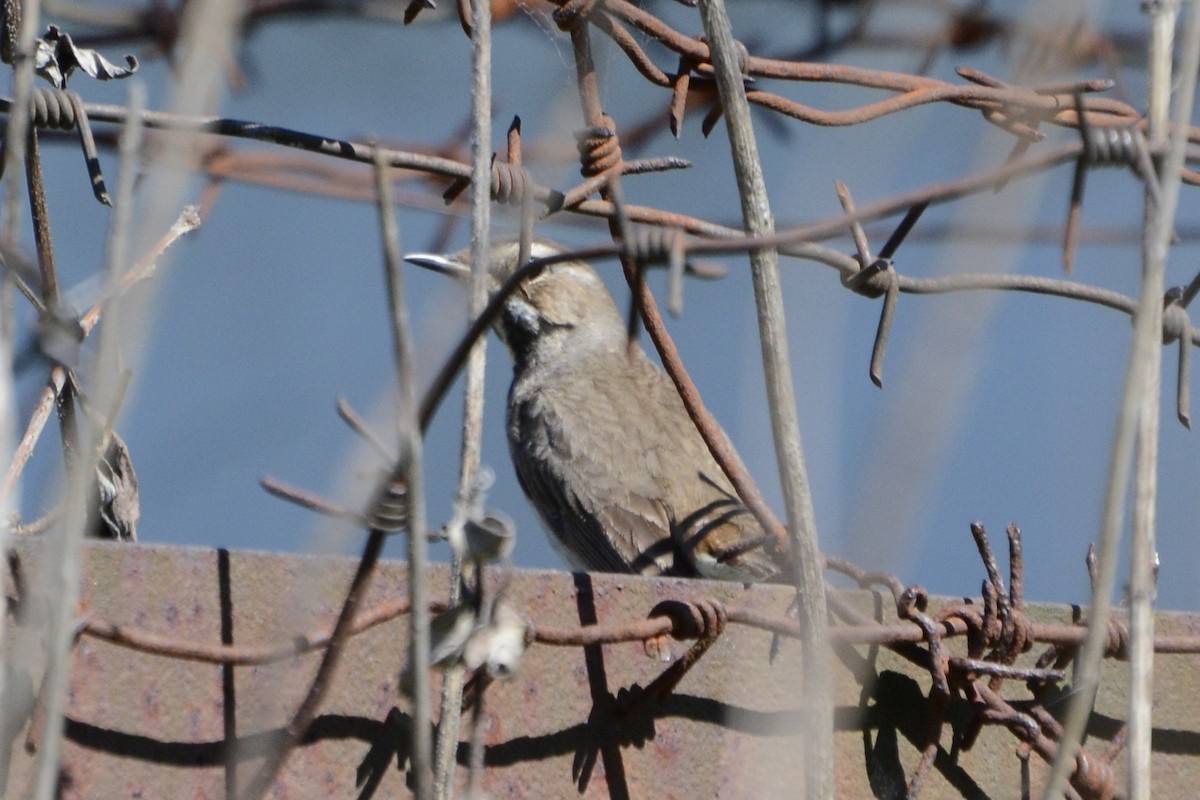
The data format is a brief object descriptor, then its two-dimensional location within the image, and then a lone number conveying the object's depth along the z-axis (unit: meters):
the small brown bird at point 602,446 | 9.03
